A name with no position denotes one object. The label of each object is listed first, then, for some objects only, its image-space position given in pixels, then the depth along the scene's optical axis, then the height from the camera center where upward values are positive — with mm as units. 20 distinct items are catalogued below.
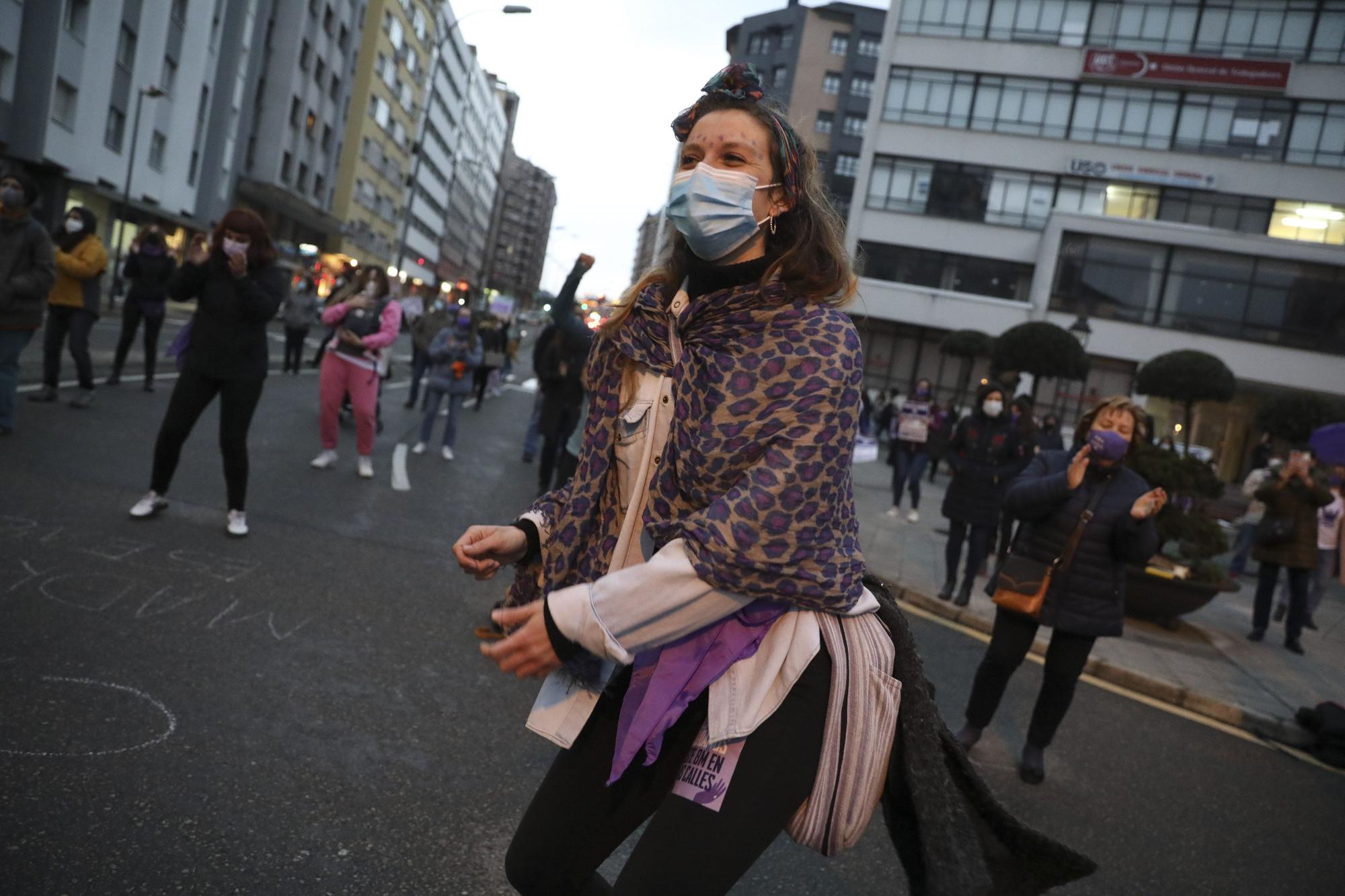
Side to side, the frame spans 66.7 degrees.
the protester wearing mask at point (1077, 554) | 4895 -522
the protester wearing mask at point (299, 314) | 17984 -42
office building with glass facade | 38562 +10349
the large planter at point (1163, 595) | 9203 -1204
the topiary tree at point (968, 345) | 33406 +2658
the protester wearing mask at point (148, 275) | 11289 +115
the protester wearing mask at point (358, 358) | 9094 -332
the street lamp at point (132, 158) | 31359 +3878
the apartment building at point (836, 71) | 72688 +23449
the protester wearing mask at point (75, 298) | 9359 -227
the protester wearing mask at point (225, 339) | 6137 -239
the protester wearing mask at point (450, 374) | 11719 -414
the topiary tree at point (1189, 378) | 30250 +2543
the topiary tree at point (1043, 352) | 28703 +2450
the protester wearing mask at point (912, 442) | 14234 -351
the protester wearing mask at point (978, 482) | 8969 -470
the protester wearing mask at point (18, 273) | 7875 -63
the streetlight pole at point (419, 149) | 33078 +7696
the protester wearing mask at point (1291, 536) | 9875 -528
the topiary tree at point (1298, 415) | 29344 +1978
